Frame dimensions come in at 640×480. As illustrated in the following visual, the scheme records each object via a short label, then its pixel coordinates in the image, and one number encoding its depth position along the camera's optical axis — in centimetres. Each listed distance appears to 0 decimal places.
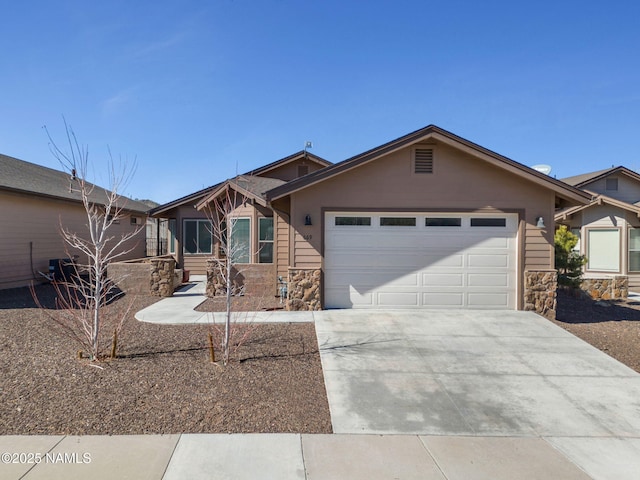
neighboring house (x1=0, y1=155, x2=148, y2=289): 1159
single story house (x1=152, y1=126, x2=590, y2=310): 839
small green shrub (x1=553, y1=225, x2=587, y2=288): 1059
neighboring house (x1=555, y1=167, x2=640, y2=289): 1336
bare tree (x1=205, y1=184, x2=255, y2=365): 512
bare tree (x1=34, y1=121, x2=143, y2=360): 498
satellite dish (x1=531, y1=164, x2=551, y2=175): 1184
